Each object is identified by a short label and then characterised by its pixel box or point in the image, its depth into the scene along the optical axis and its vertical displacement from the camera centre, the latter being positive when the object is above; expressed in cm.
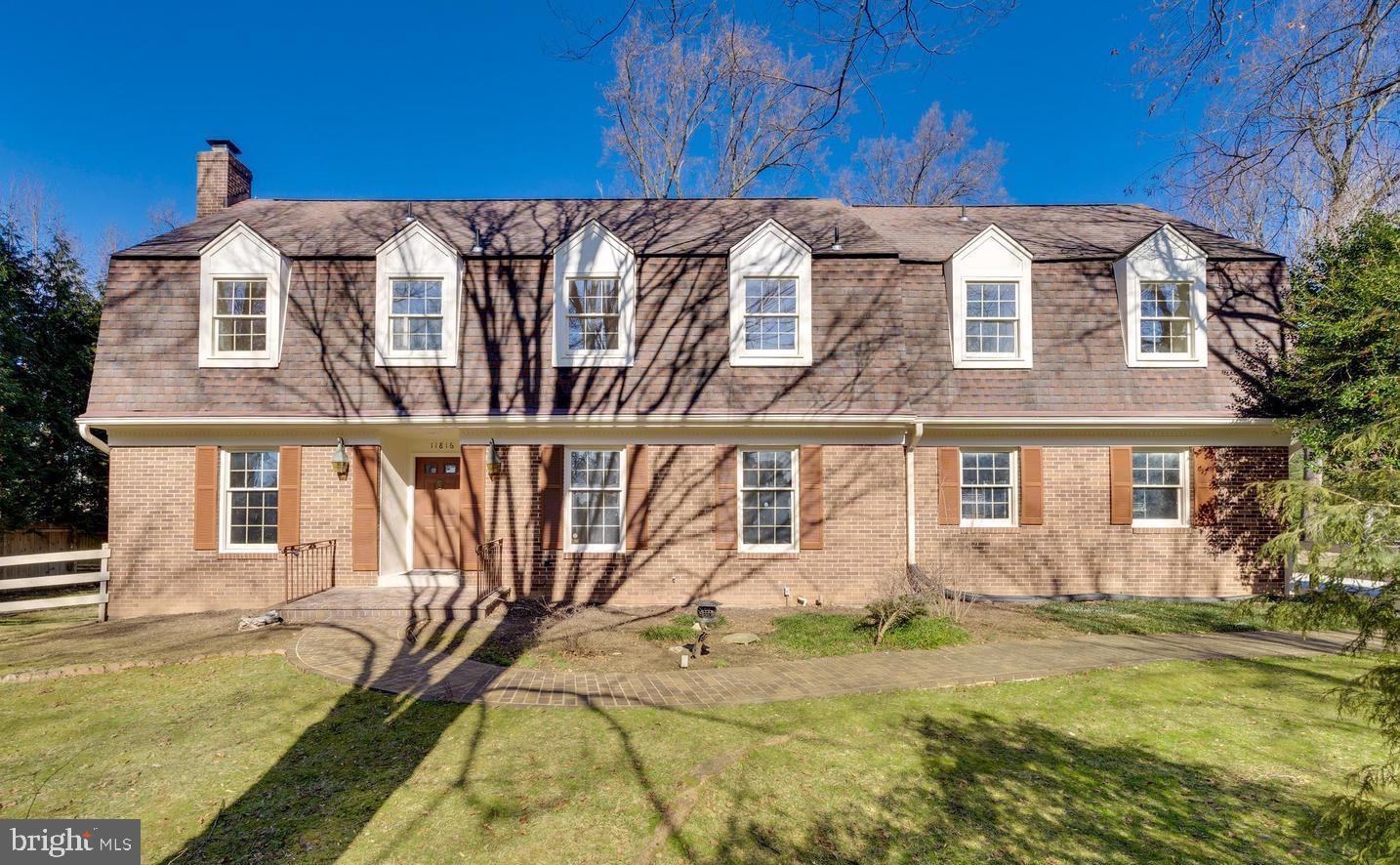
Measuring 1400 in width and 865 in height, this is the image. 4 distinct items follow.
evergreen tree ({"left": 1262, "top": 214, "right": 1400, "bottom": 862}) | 265 -56
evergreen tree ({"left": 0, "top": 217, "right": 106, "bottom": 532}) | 1433 +166
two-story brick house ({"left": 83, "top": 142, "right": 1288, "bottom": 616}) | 1061 +73
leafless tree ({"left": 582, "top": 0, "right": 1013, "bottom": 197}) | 2273 +1117
